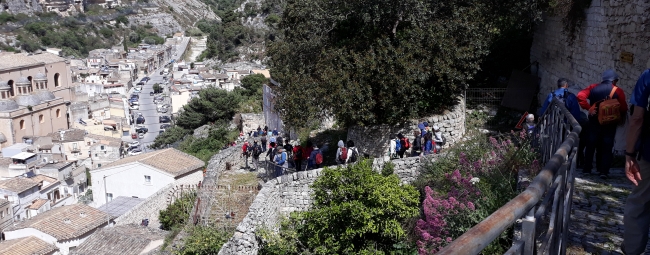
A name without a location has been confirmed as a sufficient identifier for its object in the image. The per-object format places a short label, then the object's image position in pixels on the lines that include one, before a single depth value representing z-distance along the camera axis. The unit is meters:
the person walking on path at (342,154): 13.05
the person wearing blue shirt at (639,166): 3.68
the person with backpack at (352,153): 13.13
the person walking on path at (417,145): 13.31
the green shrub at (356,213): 9.71
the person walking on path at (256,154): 17.22
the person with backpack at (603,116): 6.11
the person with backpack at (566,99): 6.49
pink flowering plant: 6.28
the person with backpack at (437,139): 13.65
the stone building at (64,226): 26.09
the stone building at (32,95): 58.12
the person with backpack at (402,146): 13.51
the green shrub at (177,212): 18.08
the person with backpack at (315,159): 13.70
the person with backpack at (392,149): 13.51
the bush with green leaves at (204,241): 12.20
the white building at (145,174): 27.69
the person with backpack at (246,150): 18.16
